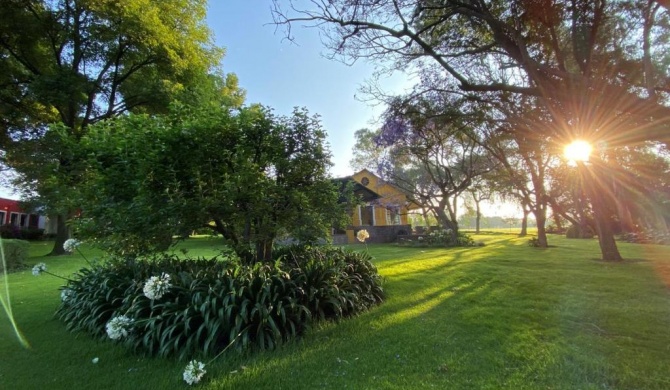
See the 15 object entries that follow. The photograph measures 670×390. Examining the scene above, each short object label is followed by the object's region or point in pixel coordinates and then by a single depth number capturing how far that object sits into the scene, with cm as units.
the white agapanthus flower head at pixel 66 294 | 539
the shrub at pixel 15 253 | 1104
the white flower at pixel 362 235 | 725
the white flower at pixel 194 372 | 283
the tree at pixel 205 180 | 453
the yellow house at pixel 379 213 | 2086
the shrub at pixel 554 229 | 3116
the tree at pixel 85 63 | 1345
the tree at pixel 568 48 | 544
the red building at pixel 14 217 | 2947
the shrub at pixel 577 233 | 2266
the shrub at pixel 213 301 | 364
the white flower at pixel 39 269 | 476
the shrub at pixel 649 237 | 1631
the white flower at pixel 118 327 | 343
